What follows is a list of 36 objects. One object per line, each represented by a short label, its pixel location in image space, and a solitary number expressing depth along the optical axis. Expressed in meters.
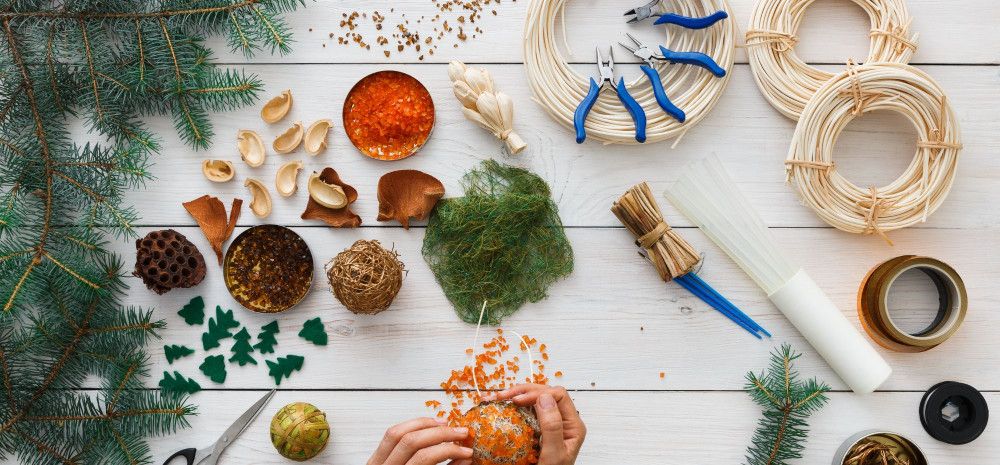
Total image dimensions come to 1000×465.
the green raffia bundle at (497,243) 1.40
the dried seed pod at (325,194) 1.42
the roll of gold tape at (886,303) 1.37
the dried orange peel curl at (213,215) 1.43
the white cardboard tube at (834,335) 1.39
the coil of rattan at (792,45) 1.40
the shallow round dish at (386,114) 1.42
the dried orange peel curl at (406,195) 1.41
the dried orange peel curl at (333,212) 1.43
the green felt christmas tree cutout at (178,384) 1.45
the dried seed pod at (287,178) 1.44
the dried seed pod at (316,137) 1.43
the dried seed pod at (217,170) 1.44
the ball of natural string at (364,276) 1.26
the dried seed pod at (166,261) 1.37
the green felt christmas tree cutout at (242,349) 1.45
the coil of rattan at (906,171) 1.36
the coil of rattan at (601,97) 1.41
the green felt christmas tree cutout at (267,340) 1.44
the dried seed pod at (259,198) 1.44
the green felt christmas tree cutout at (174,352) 1.45
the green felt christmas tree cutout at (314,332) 1.44
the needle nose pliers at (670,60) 1.39
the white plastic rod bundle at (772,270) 1.39
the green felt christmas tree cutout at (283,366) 1.45
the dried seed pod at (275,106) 1.44
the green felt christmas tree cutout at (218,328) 1.45
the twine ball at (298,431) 1.34
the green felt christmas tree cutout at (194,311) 1.45
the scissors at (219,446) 1.42
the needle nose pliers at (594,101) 1.39
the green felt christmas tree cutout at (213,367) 1.45
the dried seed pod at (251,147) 1.44
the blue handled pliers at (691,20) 1.38
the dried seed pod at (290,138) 1.44
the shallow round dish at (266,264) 1.42
